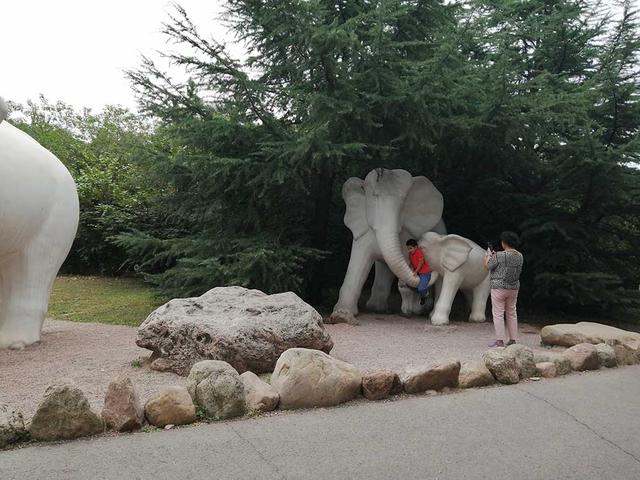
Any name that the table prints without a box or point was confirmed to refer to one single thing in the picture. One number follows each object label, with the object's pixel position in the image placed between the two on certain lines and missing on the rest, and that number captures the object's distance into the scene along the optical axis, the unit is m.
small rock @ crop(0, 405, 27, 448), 2.86
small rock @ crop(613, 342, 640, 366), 5.23
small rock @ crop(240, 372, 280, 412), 3.52
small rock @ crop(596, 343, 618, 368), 5.05
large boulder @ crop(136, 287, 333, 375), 4.52
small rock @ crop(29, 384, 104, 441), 2.94
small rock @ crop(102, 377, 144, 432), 3.11
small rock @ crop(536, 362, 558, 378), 4.62
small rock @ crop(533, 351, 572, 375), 4.76
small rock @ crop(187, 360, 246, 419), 3.38
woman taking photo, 5.70
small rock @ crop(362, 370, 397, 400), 3.83
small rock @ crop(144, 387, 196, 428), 3.22
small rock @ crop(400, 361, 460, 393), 4.00
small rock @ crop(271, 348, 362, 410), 3.63
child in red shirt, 7.56
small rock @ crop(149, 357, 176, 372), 4.62
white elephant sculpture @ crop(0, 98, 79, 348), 4.95
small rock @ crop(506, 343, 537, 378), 4.54
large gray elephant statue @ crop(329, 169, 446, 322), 7.57
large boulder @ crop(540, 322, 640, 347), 5.93
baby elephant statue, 7.41
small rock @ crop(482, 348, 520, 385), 4.35
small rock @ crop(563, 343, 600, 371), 4.86
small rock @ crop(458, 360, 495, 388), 4.21
